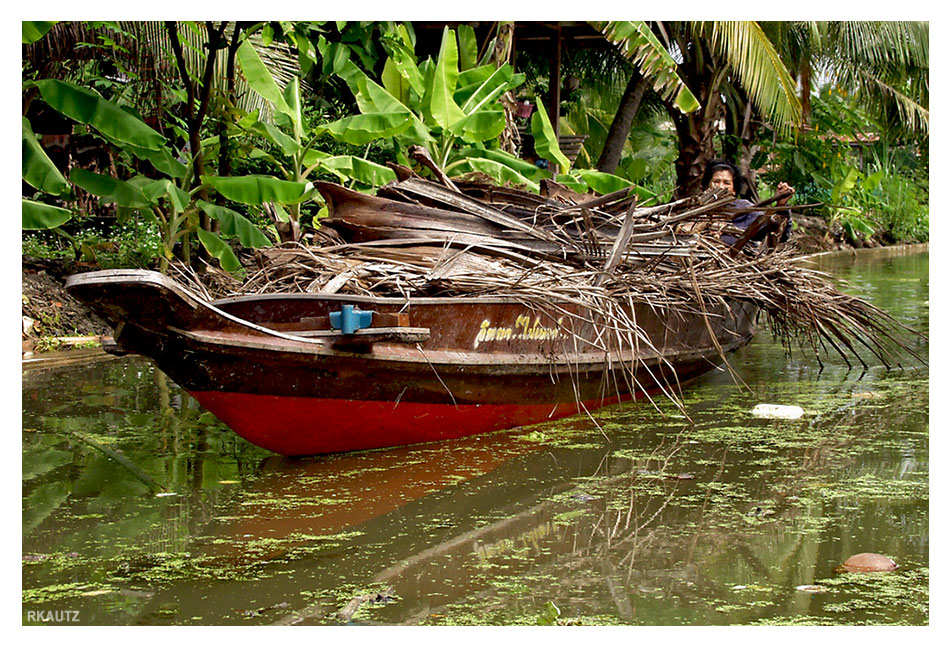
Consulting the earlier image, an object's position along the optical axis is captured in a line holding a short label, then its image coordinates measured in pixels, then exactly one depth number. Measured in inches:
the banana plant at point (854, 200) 797.2
